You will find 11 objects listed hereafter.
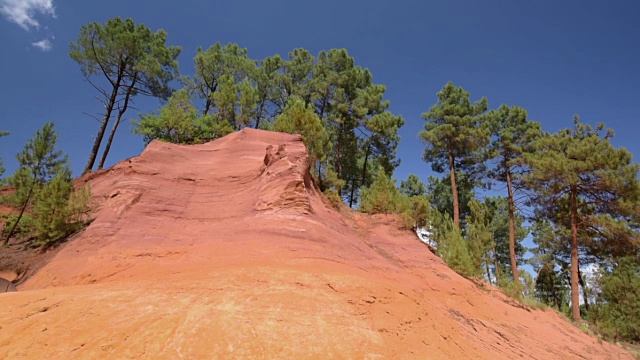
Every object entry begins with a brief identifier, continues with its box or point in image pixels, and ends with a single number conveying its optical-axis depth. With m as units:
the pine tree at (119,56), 20.19
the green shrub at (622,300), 20.39
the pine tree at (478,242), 17.06
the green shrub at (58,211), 10.07
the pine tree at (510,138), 25.30
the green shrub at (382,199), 16.58
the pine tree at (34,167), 12.37
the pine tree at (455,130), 25.22
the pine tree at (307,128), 16.98
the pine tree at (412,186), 34.44
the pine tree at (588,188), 17.80
